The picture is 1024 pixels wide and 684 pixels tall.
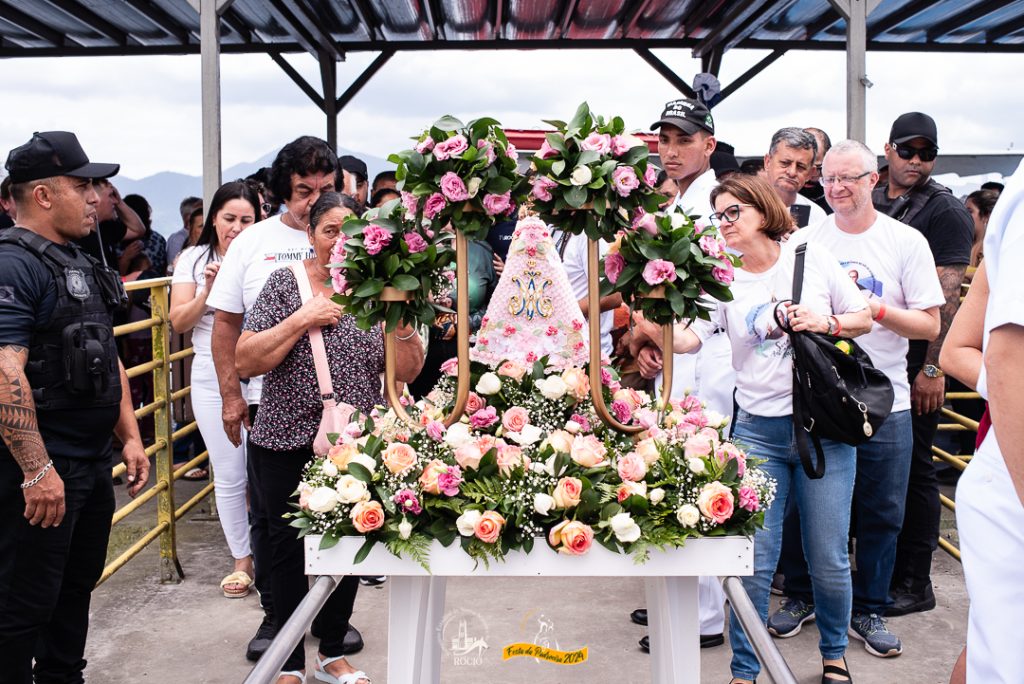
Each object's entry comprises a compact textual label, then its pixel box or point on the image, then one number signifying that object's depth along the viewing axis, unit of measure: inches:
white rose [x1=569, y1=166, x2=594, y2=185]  100.1
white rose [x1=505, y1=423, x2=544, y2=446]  103.5
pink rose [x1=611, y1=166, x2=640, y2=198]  100.8
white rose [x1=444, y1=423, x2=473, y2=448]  101.3
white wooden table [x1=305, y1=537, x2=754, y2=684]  94.2
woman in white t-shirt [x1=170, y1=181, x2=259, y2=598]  188.5
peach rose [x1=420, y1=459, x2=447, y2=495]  95.2
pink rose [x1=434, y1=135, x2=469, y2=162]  100.7
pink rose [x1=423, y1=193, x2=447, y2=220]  102.0
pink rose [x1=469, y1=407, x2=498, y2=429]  107.1
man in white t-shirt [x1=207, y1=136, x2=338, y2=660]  155.7
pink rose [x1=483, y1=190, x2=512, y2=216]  102.8
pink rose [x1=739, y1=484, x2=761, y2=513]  95.2
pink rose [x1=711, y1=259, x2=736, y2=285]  106.9
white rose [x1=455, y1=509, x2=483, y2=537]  92.0
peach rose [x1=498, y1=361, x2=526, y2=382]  112.3
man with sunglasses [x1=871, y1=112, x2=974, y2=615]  176.9
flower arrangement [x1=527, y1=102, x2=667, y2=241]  101.0
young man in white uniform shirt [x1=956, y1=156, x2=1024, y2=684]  65.2
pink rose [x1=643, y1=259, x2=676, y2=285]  105.6
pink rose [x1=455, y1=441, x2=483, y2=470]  98.1
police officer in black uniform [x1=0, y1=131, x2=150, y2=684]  112.1
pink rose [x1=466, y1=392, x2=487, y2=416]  111.0
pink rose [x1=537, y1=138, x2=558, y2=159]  103.3
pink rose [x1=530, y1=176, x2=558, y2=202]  103.4
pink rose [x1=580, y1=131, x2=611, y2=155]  102.0
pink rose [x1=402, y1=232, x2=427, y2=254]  106.7
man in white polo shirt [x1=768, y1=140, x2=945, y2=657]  150.1
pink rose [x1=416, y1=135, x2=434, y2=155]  102.5
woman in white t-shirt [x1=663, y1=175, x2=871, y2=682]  134.5
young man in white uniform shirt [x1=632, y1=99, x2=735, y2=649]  158.9
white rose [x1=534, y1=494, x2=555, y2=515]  93.0
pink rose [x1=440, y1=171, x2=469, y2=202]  100.6
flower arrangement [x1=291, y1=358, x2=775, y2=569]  92.8
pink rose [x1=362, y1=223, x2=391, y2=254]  104.2
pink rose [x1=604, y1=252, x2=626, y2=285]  110.7
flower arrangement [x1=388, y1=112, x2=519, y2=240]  101.2
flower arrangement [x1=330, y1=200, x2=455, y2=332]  105.1
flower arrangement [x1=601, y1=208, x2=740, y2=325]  106.1
